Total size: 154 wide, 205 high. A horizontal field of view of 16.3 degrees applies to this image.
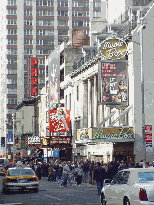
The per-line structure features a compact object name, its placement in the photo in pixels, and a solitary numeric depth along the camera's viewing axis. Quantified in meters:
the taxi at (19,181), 27.20
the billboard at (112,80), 43.41
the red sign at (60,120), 62.41
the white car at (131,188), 14.27
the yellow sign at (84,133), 45.94
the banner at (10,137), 97.69
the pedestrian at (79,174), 36.34
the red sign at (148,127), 30.21
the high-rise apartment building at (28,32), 131.00
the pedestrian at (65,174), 35.34
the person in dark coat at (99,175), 26.44
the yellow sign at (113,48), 40.44
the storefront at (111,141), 43.88
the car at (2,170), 58.62
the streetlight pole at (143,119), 31.03
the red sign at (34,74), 86.75
